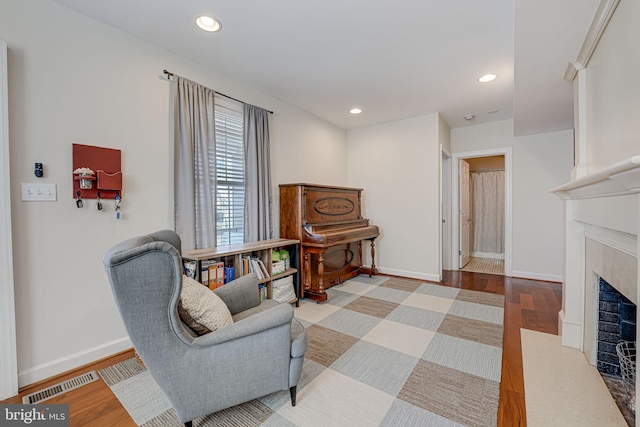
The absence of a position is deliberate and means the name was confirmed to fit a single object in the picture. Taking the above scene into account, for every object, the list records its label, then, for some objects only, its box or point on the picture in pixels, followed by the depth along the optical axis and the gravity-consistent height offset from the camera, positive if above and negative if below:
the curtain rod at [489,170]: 6.04 +0.88
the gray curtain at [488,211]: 5.98 -0.08
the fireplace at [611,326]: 1.75 -0.81
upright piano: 3.31 -0.27
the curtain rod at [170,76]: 2.36 +1.23
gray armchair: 1.10 -0.65
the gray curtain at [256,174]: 3.06 +0.42
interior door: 4.84 -0.07
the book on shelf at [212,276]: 2.40 -0.60
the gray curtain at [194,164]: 2.43 +0.44
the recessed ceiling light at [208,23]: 2.00 +1.44
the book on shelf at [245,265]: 2.72 -0.57
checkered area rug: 1.50 -1.16
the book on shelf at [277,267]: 2.98 -0.66
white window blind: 2.85 +0.42
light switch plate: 1.74 +0.13
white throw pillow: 1.33 -0.52
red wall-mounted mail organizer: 1.92 +0.33
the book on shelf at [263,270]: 2.84 -0.64
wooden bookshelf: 2.32 -0.48
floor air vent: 1.64 -1.15
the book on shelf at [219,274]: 2.45 -0.59
